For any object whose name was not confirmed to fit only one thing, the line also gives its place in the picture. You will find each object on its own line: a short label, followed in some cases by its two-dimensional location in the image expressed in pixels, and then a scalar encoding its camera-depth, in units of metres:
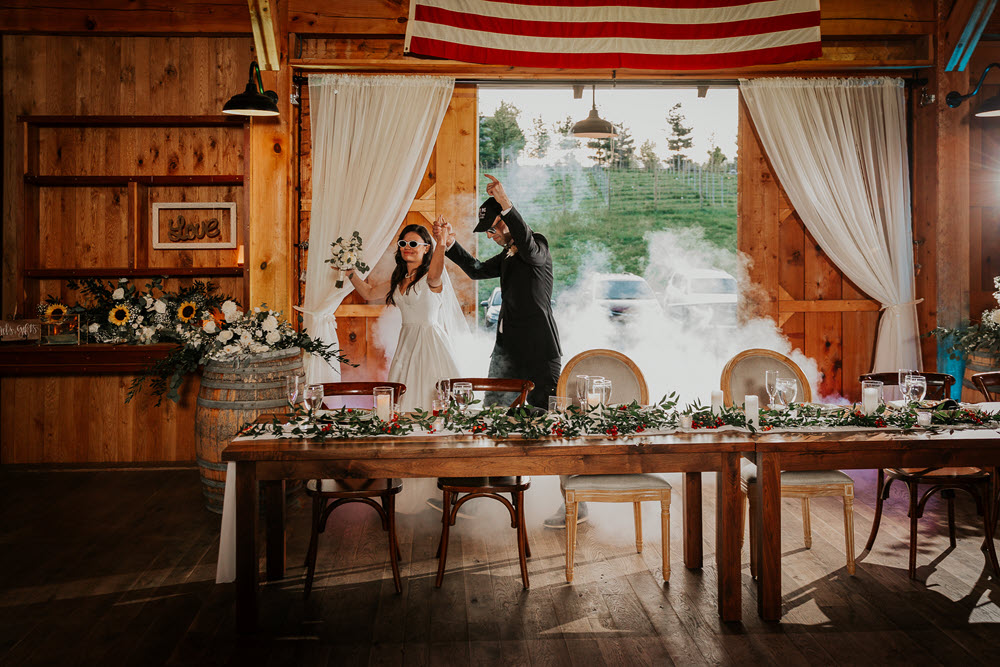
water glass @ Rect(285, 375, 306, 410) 3.03
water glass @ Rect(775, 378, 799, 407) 3.16
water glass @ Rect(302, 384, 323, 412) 3.01
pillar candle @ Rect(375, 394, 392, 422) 3.04
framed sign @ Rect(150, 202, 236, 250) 5.55
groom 4.54
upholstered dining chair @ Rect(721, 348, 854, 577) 3.19
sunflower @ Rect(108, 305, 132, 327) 5.15
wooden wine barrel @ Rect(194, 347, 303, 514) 4.14
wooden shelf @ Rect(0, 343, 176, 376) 4.98
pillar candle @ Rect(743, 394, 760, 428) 3.04
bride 4.58
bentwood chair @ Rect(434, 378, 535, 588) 3.16
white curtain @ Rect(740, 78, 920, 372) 5.44
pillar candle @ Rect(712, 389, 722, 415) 3.17
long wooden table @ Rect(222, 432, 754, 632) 2.74
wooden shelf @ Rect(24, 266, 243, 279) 5.33
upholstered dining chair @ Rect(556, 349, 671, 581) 3.20
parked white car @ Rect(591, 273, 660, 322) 6.13
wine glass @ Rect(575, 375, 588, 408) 3.12
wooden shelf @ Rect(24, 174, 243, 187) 5.37
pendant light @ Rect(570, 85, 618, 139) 4.99
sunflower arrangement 4.30
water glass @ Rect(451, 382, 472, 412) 3.06
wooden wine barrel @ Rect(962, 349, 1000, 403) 4.96
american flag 4.64
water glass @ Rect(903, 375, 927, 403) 3.20
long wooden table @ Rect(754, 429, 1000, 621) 2.83
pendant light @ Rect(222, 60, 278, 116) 4.38
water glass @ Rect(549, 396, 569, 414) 3.22
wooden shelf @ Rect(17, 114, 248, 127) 5.34
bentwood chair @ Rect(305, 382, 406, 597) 3.08
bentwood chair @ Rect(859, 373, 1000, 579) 3.25
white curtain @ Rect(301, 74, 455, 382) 5.29
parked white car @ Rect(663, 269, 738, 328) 5.86
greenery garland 2.92
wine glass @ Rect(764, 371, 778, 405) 3.28
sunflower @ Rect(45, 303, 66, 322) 5.13
